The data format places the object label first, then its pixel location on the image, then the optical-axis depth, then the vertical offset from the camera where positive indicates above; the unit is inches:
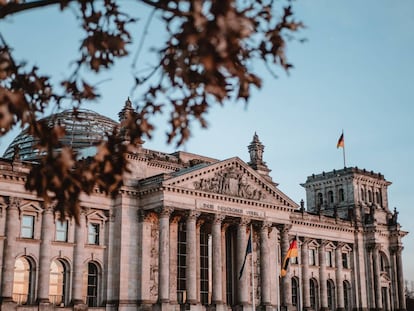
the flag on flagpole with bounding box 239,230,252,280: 2149.0 +158.1
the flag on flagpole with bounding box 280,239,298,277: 2254.1 +151.3
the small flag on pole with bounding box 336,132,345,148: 3230.8 +745.1
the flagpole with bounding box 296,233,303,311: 2830.2 +138.2
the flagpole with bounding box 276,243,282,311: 2280.4 +76.4
